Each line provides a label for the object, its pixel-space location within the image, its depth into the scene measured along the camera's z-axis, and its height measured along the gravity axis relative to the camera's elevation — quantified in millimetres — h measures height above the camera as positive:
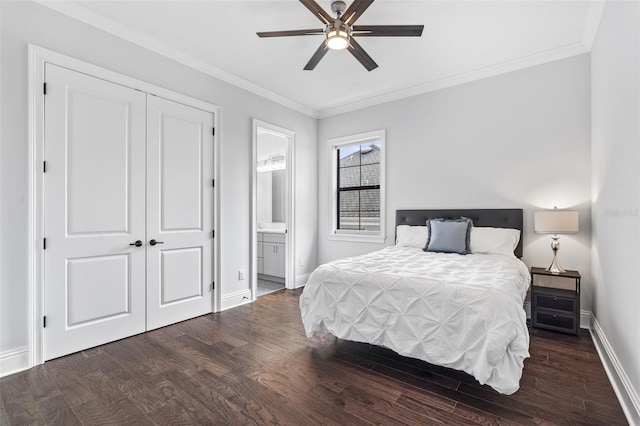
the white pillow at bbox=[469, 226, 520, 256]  3270 -312
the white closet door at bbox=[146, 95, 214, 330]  3062 -12
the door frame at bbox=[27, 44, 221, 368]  2303 +102
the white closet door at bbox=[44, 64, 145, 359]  2434 -3
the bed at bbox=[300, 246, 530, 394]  1765 -667
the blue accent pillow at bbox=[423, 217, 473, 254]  3318 -271
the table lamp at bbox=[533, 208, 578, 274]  2852 -115
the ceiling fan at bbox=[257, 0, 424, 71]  2201 +1395
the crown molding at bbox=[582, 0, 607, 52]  2449 +1649
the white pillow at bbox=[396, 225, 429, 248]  3775 -310
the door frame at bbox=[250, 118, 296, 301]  4684 +18
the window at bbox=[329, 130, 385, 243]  4637 +389
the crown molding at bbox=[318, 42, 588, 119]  3154 +1639
